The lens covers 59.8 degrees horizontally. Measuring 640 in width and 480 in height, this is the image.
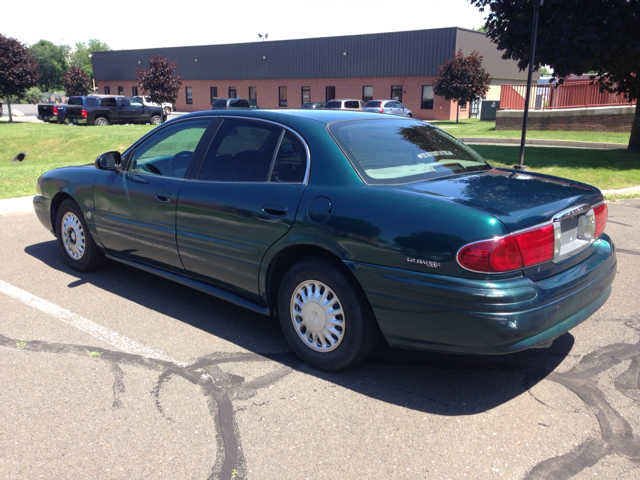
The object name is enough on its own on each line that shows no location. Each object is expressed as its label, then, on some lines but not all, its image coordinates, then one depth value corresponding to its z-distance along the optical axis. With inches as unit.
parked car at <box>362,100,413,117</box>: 1343.5
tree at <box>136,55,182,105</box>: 1555.1
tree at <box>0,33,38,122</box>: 1274.6
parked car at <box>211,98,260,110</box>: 1449.3
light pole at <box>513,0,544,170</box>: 389.7
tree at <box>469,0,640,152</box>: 515.8
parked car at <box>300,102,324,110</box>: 1326.8
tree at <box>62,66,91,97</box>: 2341.3
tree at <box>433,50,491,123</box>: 1424.7
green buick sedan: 119.5
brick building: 1675.7
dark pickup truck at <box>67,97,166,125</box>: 1176.8
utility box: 1572.5
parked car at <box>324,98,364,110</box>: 1300.0
